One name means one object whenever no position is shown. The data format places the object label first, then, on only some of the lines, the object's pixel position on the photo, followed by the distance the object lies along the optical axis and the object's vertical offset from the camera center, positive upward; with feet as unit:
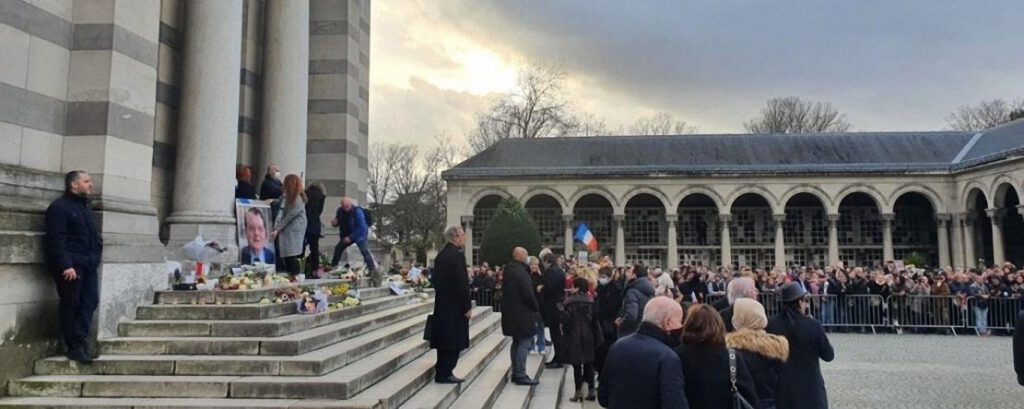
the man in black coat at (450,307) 22.02 -1.64
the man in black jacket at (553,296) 29.96 -1.72
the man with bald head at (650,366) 12.12 -2.01
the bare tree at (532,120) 175.94 +36.39
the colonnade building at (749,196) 116.37 +11.48
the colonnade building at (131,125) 20.30 +5.23
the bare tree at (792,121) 197.26 +41.43
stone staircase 18.22 -3.38
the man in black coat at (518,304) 25.14 -1.74
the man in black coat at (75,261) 19.54 -0.16
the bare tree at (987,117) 180.04 +39.48
